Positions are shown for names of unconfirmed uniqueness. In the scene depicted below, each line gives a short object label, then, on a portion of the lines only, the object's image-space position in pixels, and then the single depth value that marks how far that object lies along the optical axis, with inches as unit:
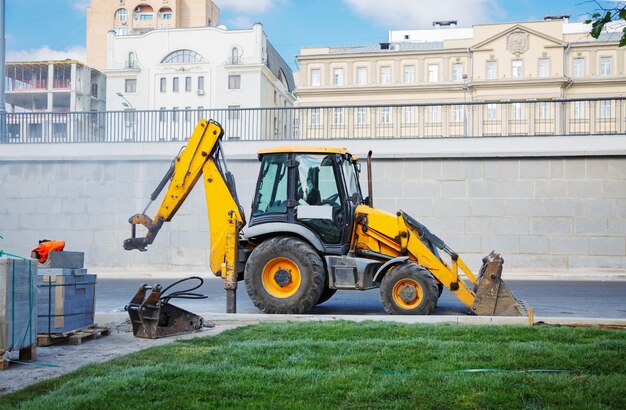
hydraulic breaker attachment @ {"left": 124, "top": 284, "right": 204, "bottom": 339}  398.0
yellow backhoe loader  475.5
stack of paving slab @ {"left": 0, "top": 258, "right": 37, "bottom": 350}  307.6
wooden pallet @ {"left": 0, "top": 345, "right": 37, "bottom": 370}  326.0
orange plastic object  456.1
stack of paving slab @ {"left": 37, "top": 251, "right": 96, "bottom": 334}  374.0
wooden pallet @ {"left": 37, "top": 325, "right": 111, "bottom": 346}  370.0
